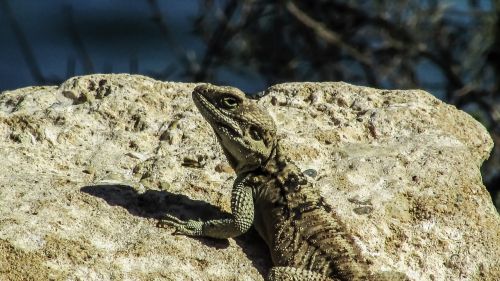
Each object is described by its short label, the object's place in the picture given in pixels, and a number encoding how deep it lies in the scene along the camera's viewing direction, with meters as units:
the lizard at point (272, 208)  9.37
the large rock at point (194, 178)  9.05
